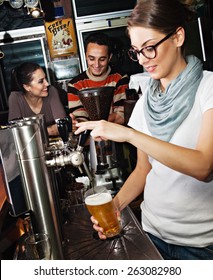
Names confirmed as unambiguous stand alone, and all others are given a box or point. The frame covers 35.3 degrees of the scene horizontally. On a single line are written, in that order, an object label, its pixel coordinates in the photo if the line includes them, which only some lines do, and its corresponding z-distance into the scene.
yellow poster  3.64
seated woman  3.16
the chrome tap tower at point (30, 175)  0.78
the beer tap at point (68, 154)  0.80
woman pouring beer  0.97
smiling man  2.61
